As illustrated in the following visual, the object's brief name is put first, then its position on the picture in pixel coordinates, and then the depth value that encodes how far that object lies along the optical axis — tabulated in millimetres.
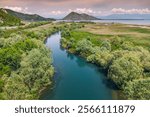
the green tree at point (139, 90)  23094
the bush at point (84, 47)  50781
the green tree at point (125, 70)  30281
